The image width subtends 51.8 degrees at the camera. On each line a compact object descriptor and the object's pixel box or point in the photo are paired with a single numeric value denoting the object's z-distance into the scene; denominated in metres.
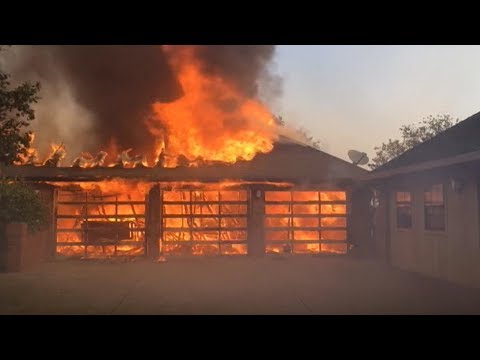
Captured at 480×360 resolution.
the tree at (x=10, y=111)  13.63
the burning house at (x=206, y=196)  15.97
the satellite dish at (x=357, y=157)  18.38
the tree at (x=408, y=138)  51.06
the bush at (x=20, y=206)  13.28
